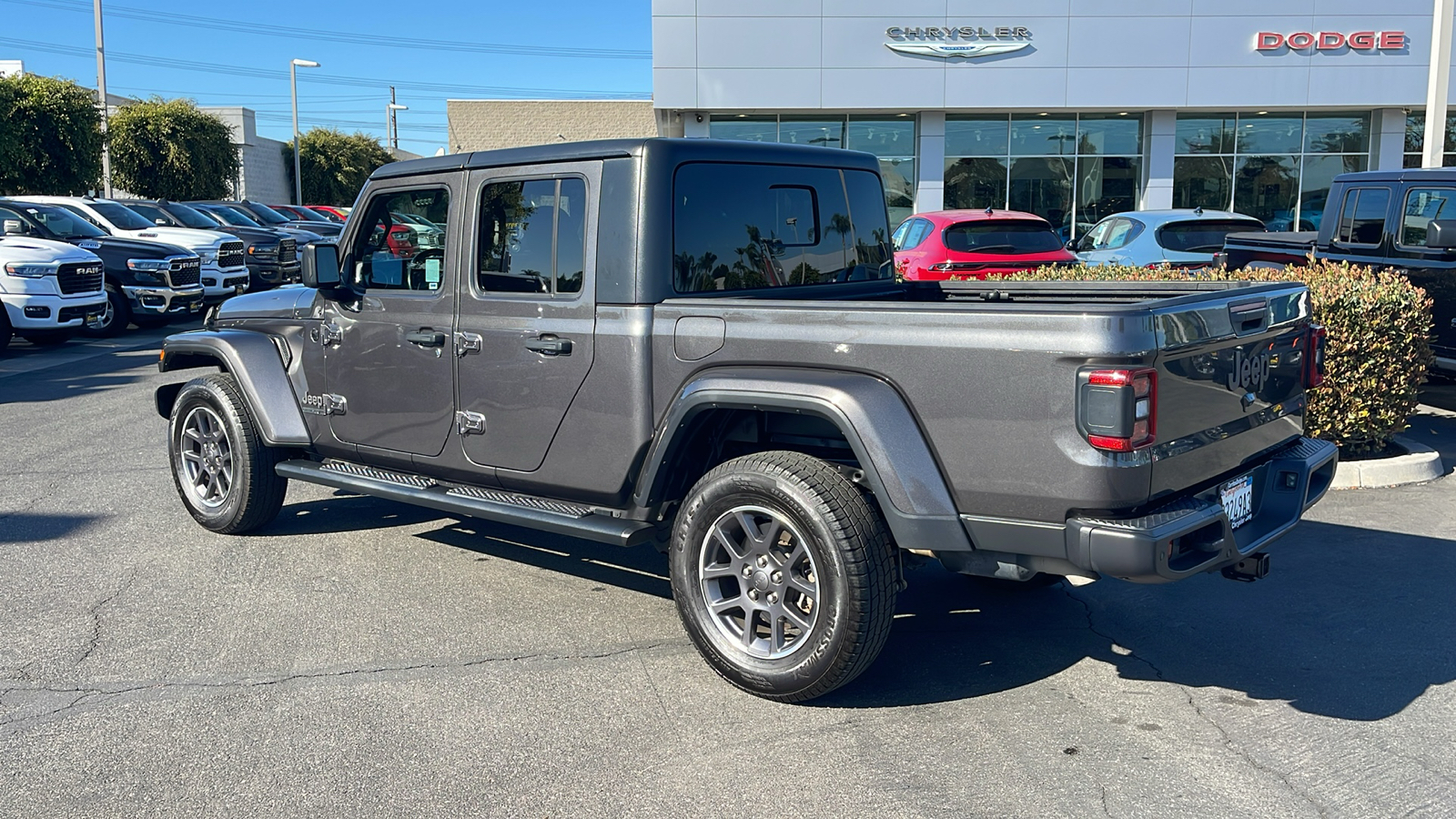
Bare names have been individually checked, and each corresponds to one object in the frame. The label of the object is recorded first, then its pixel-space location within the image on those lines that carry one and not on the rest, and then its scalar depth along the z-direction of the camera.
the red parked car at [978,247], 12.70
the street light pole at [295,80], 42.38
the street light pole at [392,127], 78.94
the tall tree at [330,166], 51.56
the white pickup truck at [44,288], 14.12
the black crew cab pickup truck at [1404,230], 9.27
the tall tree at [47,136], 24.72
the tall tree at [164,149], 32.91
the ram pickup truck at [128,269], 16.34
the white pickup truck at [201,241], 18.12
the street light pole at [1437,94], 12.66
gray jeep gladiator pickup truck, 3.62
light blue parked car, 13.26
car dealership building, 25.47
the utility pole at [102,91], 28.00
